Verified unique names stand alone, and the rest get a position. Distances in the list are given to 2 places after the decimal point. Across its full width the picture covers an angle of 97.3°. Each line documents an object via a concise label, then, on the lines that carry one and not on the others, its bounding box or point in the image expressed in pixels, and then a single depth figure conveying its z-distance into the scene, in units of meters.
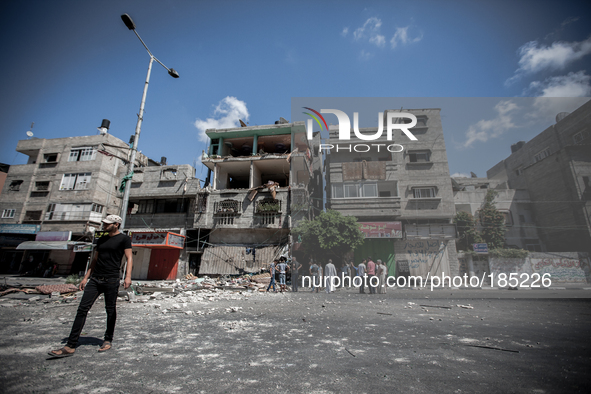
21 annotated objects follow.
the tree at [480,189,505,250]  22.53
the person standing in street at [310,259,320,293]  14.76
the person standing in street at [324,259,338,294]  13.66
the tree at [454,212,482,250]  22.77
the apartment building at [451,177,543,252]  24.31
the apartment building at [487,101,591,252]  19.19
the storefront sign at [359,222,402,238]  21.81
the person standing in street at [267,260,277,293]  14.23
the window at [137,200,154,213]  24.52
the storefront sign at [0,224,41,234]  25.54
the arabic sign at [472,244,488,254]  21.73
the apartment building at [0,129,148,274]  25.33
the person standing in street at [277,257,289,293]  15.33
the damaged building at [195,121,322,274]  20.86
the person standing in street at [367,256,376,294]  13.20
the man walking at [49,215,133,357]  3.37
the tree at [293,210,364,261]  18.53
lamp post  11.05
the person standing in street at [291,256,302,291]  14.06
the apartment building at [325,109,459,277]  22.27
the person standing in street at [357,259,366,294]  13.41
